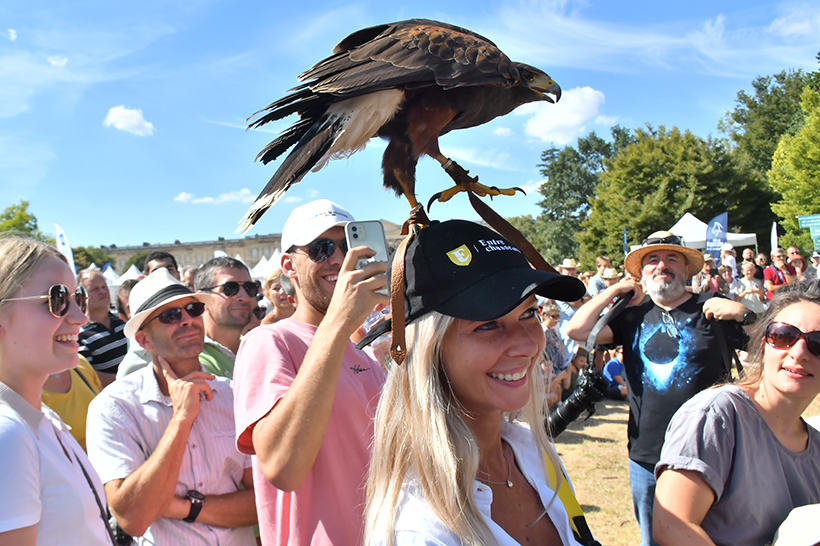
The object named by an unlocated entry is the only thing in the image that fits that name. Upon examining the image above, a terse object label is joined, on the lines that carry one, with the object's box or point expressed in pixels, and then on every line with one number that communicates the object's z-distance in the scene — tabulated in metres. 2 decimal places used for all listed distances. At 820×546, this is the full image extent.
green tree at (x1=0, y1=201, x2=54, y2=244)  34.20
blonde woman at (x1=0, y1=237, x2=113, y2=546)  1.34
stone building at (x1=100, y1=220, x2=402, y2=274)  55.53
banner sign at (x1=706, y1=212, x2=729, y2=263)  14.98
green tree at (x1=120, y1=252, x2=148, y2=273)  74.62
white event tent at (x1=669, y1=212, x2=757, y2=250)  16.84
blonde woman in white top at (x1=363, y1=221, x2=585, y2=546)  1.09
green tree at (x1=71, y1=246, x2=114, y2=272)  61.98
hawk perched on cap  1.41
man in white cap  1.37
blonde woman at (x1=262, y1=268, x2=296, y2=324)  4.84
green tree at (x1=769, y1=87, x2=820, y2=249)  25.54
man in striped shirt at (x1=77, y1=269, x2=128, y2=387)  4.42
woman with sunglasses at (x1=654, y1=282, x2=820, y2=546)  1.96
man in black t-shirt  3.43
